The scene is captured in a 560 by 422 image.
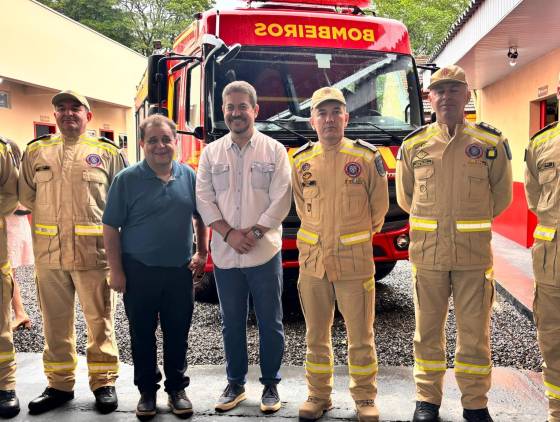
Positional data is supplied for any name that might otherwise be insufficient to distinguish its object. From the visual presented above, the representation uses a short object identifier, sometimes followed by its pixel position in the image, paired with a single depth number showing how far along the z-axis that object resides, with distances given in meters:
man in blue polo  3.46
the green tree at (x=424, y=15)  33.66
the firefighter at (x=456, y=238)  3.29
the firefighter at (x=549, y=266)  3.15
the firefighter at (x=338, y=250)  3.41
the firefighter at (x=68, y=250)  3.61
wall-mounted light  8.79
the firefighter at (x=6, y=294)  3.64
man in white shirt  3.54
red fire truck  5.12
